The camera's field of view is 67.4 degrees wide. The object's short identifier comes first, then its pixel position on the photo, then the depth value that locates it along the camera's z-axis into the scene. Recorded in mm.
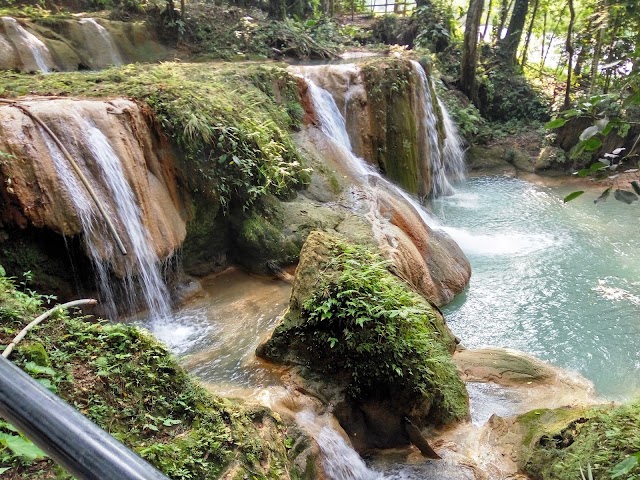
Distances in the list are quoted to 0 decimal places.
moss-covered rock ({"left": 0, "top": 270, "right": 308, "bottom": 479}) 2932
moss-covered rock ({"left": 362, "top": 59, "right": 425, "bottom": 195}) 11484
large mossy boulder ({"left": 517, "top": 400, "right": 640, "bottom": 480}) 3588
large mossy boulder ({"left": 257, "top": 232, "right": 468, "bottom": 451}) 4613
